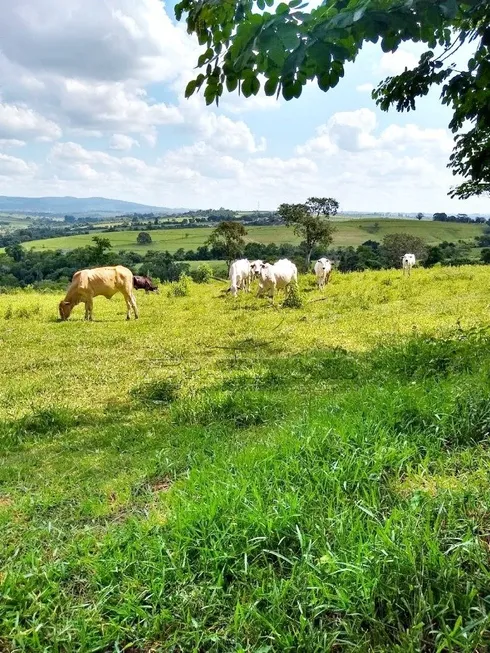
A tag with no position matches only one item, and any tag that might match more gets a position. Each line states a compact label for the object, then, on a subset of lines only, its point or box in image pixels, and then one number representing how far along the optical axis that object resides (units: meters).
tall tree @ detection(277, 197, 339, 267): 50.25
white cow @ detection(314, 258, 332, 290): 21.09
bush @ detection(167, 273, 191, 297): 21.78
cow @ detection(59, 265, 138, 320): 15.89
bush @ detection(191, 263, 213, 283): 30.65
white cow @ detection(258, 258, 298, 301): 18.41
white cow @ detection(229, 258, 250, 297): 20.53
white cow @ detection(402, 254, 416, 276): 24.75
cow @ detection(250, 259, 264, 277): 21.23
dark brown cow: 23.47
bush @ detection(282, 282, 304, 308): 16.05
